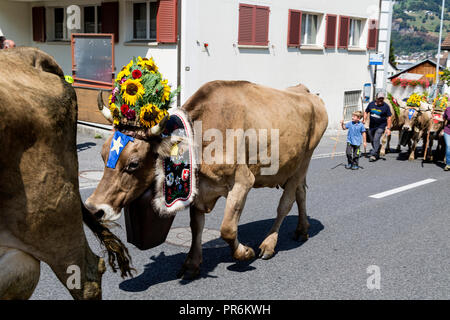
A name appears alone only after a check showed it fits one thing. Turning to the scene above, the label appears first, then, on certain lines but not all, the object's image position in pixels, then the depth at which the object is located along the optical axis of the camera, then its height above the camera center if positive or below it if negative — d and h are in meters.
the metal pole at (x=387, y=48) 22.57 +0.42
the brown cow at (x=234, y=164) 4.52 -1.05
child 12.12 -1.90
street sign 22.71 +0.01
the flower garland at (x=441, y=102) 13.98 -1.12
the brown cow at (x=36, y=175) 2.27 -0.57
